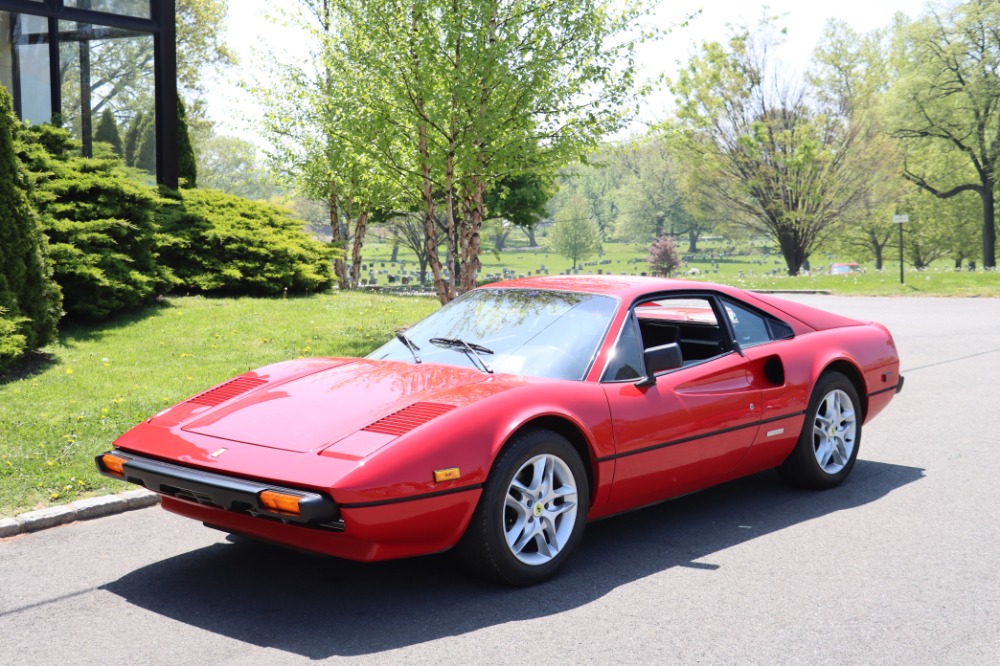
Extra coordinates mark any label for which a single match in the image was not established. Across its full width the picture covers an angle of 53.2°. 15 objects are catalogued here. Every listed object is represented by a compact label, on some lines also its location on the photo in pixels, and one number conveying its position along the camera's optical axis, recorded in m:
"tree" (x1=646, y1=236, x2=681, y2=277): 59.59
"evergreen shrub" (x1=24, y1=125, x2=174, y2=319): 11.71
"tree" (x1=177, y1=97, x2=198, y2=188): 20.50
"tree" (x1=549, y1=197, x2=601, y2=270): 106.31
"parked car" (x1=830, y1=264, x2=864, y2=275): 67.75
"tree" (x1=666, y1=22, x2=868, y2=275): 45.22
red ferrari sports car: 4.01
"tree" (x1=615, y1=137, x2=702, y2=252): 113.62
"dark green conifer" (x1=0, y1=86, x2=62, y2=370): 9.43
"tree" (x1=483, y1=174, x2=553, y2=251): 32.04
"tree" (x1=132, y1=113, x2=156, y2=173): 17.70
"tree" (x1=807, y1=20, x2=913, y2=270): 47.28
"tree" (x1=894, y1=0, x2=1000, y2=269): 48.69
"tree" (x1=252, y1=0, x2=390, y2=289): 14.00
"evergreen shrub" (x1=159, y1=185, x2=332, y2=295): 15.81
